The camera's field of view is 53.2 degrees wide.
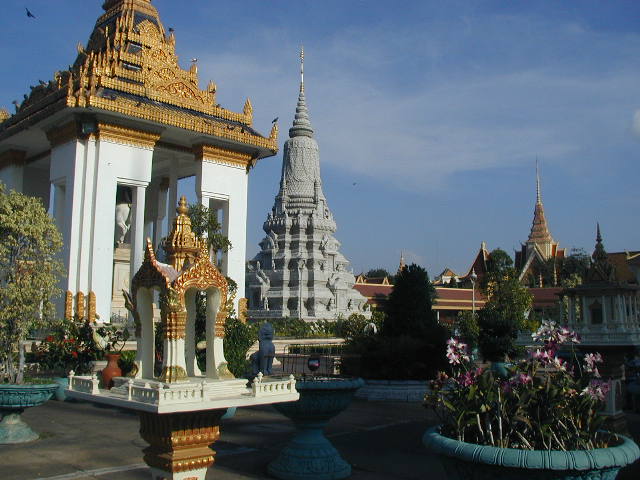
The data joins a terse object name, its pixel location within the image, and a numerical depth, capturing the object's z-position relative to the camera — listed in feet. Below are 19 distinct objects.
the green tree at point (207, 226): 54.19
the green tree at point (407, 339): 49.32
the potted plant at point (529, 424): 11.19
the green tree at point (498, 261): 206.80
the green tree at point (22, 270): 33.27
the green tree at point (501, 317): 72.02
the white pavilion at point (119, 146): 62.18
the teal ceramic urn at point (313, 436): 23.68
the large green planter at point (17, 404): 29.19
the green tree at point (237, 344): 47.70
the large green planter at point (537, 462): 11.02
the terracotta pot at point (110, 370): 38.32
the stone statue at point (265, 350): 27.55
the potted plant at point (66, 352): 47.50
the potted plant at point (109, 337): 49.49
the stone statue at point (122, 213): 79.20
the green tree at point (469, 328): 87.92
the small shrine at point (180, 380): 17.04
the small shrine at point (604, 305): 43.65
